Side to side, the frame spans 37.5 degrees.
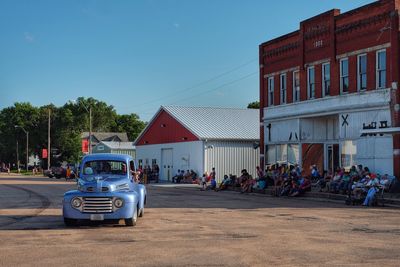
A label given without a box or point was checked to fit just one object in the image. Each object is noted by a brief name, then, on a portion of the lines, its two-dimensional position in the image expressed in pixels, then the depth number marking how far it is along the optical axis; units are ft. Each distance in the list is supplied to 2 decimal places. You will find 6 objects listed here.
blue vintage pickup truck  50.78
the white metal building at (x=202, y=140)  158.61
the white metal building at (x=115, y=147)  250.37
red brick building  97.55
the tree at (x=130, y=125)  460.55
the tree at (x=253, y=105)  372.31
